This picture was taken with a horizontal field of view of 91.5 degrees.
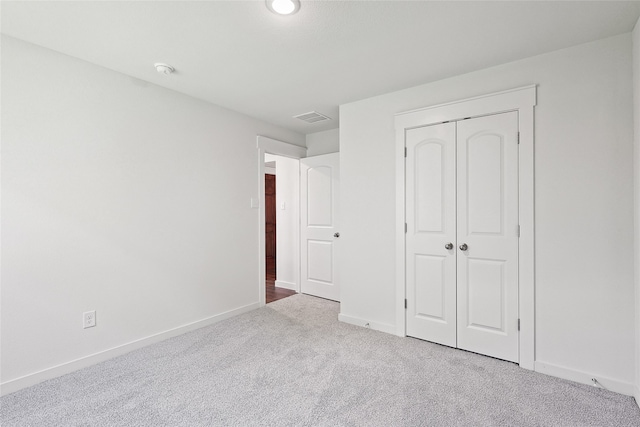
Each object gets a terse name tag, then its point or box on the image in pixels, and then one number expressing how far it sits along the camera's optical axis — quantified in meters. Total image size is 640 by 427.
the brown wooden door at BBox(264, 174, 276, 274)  6.33
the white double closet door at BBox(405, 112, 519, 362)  2.42
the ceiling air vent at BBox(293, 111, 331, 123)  3.67
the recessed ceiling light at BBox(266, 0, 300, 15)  1.72
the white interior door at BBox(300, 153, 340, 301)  4.18
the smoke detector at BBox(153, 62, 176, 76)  2.43
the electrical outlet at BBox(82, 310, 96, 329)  2.39
